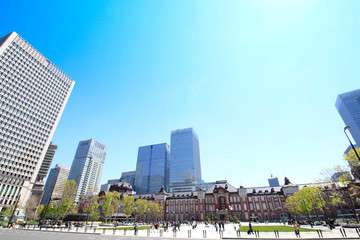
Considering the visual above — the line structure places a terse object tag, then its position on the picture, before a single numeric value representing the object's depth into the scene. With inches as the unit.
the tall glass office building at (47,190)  6966.5
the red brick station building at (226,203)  2664.9
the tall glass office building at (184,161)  5880.9
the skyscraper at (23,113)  3093.0
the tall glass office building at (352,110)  4876.2
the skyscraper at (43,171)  4724.4
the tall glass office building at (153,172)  7175.2
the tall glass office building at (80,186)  7708.2
